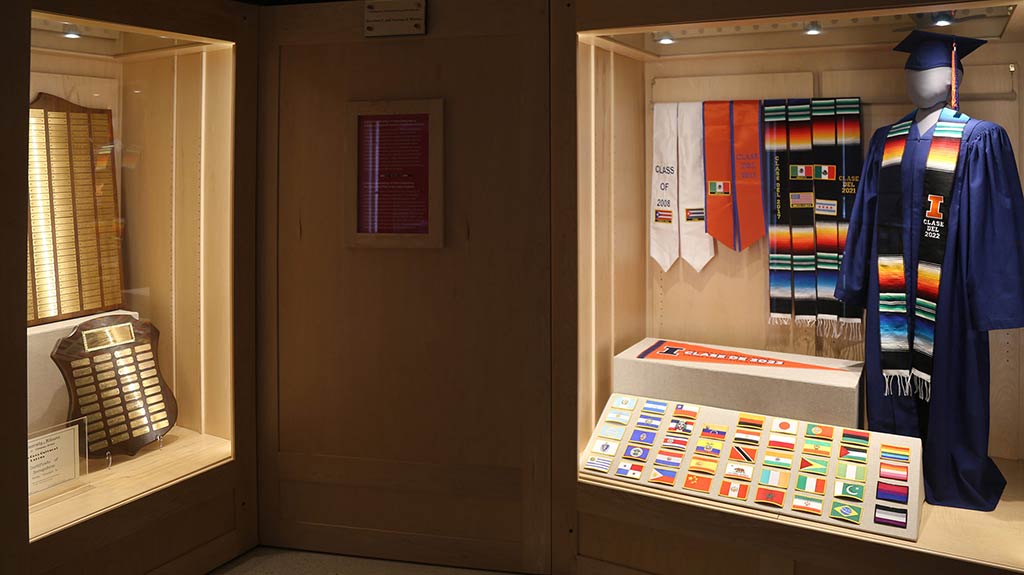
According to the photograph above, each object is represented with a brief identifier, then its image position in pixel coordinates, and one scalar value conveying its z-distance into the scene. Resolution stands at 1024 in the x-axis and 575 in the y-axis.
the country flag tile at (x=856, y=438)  2.73
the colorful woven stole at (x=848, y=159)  3.08
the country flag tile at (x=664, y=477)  2.79
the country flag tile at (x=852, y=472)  2.63
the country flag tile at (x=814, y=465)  2.68
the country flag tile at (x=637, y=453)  2.90
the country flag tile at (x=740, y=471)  2.73
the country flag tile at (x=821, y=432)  2.78
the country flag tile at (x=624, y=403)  3.08
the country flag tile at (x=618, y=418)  3.03
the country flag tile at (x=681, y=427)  2.93
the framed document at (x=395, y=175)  3.03
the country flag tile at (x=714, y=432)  2.88
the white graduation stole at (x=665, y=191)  3.35
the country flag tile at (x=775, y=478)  2.68
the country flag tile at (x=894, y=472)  2.59
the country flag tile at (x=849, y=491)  2.58
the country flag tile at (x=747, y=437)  2.83
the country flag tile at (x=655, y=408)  3.03
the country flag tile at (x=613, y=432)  2.99
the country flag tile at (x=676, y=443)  2.88
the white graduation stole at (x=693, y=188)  3.32
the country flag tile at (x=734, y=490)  2.69
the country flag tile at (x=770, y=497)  2.63
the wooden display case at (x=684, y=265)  2.58
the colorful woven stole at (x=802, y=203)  3.15
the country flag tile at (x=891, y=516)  2.48
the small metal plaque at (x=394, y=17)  3.00
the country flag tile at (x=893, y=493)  2.53
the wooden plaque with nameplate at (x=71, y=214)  2.58
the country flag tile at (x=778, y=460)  2.73
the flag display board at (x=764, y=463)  2.55
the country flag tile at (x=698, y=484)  2.74
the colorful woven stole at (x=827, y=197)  3.11
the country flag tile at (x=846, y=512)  2.53
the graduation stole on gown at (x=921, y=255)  2.76
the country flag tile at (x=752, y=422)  2.88
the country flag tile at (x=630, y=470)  2.85
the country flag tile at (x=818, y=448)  2.72
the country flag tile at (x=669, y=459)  2.84
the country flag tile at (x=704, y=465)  2.79
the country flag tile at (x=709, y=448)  2.83
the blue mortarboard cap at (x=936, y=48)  2.75
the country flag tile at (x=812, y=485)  2.63
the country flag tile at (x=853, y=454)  2.68
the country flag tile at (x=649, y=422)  2.98
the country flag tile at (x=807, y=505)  2.58
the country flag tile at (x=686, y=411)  2.98
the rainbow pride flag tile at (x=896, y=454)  2.65
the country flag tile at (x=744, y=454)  2.78
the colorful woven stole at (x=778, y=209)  3.19
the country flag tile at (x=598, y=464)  2.90
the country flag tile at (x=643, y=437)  2.94
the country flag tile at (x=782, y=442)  2.77
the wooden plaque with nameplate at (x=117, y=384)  2.78
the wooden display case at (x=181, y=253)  2.68
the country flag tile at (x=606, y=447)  2.95
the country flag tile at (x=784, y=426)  2.83
